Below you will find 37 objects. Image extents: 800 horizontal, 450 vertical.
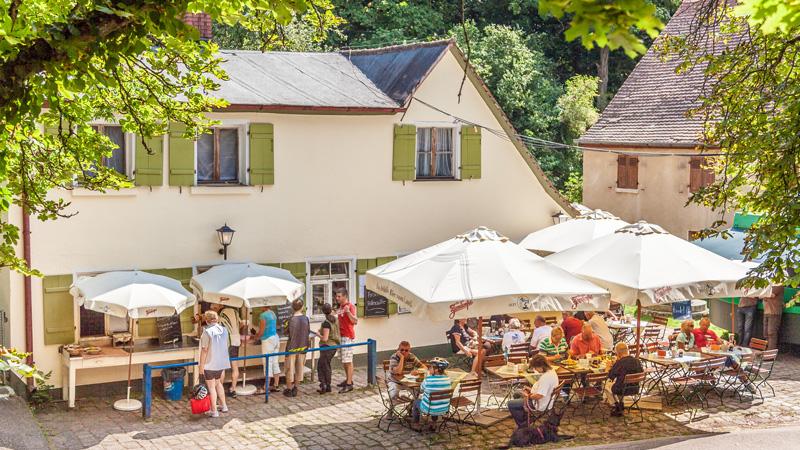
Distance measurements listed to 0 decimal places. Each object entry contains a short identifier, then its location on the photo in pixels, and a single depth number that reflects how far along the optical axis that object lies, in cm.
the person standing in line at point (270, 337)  1722
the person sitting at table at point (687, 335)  1730
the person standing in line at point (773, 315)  2095
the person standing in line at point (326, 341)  1705
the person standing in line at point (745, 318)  2147
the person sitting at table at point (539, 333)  1750
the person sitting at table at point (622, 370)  1502
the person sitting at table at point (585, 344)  1633
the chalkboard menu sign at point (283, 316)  1880
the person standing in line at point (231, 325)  1739
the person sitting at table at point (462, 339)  1848
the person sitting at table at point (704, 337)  1753
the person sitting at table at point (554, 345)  1667
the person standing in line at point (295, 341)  1689
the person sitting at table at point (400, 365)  1488
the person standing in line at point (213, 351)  1519
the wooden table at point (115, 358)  1619
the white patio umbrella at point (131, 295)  1580
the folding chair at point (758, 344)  1797
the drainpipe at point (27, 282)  1658
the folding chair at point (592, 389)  1525
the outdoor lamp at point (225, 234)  1806
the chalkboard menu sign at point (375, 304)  1975
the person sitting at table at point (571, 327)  1830
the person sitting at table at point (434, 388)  1417
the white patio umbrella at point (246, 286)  1684
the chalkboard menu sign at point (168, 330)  1736
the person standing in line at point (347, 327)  1747
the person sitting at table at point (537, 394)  1380
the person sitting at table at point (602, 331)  1803
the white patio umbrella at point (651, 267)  1510
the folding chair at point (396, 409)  1488
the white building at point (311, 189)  1720
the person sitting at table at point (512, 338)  1794
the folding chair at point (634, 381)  1495
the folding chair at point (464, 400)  1446
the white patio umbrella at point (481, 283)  1444
